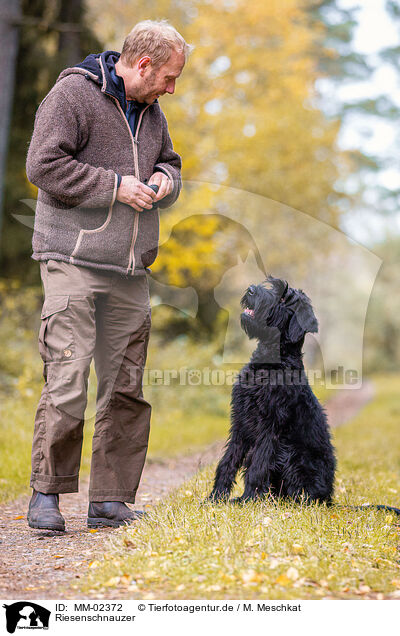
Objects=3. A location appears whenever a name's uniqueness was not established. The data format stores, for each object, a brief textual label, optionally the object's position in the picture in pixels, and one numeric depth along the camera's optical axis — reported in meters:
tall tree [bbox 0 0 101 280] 18.22
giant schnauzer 6.96
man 6.34
